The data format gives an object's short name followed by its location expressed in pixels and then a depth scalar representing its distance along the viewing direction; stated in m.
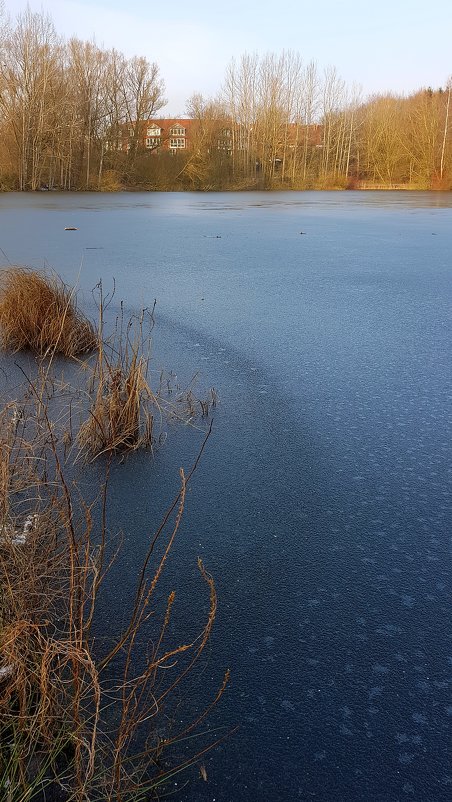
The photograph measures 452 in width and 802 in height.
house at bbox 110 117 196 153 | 47.03
